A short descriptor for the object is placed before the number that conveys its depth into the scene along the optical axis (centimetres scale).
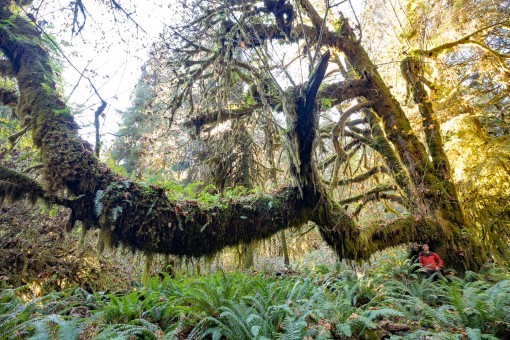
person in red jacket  544
